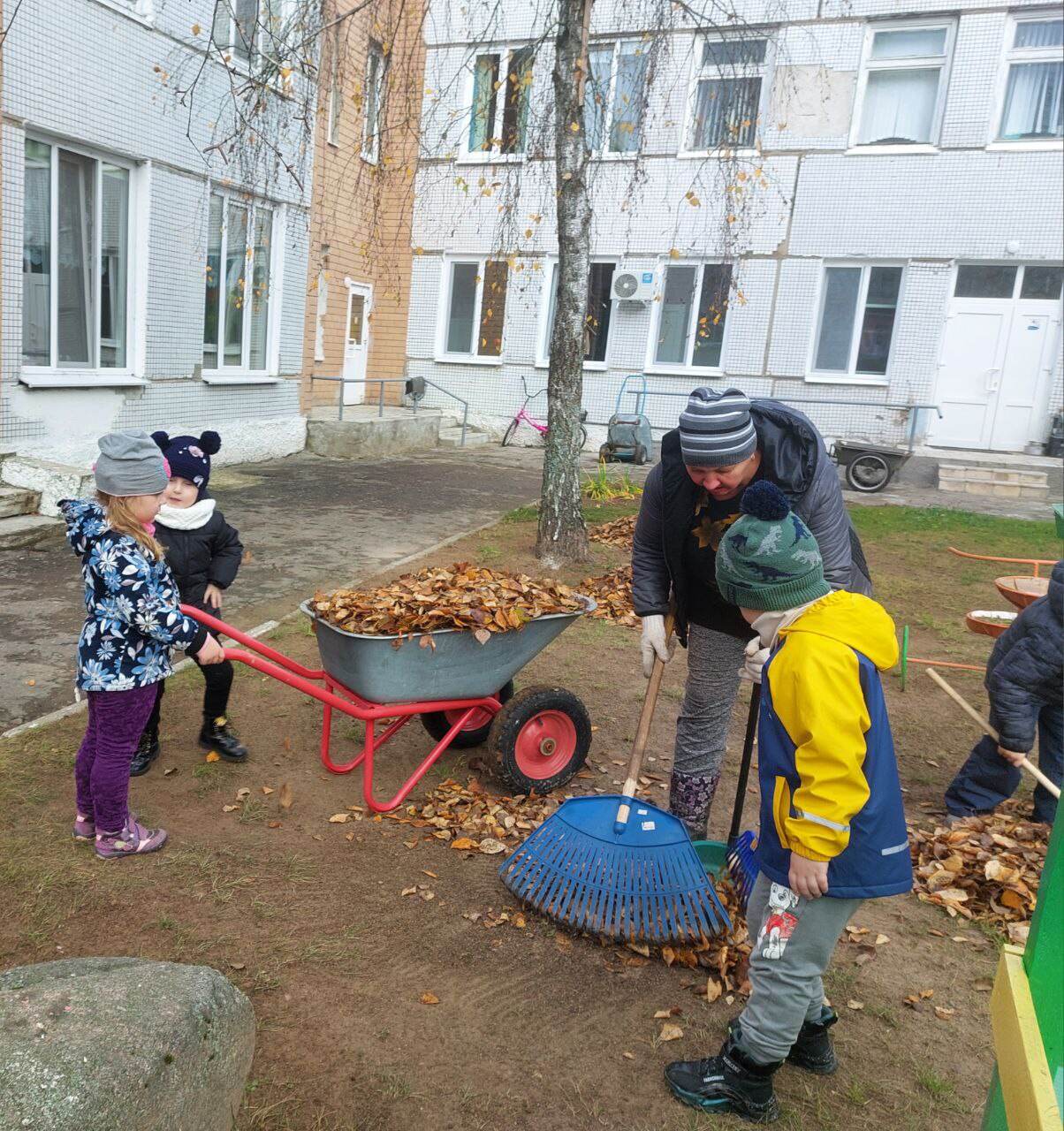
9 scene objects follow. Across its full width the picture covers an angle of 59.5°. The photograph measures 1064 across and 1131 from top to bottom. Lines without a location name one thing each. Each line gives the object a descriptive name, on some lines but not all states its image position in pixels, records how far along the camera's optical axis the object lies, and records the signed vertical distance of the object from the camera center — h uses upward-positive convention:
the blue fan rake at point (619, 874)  2.91 -1.55
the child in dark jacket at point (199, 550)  3.88 -0.88
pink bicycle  17.11 -0.87
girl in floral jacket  3.09 -0.93
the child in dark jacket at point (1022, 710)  3.70 -1.17
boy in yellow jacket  2.11 -0.87
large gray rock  1.59 -1.31
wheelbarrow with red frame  3.52 -1.31
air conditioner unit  16.42 +1.66
